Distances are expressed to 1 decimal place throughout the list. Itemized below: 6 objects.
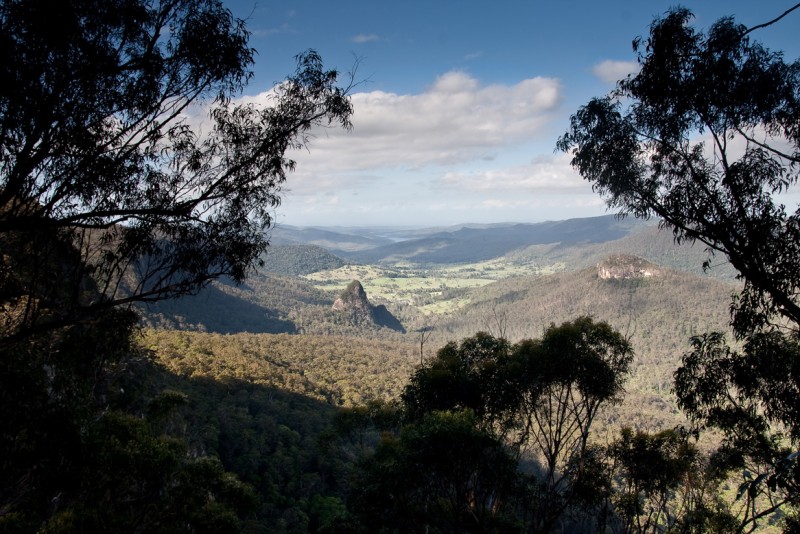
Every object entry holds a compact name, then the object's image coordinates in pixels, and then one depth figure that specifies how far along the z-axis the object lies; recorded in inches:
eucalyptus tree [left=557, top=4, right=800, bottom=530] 221.6
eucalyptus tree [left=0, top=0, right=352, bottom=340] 184.5
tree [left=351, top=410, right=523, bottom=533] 307.0
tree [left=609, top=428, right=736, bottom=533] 422.3
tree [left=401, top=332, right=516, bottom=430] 447.5
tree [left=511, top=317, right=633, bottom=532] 412.2
